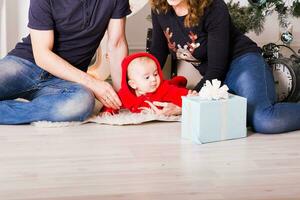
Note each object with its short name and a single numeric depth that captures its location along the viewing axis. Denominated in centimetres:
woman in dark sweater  203
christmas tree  248
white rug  209
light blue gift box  186
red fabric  217
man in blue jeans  210
